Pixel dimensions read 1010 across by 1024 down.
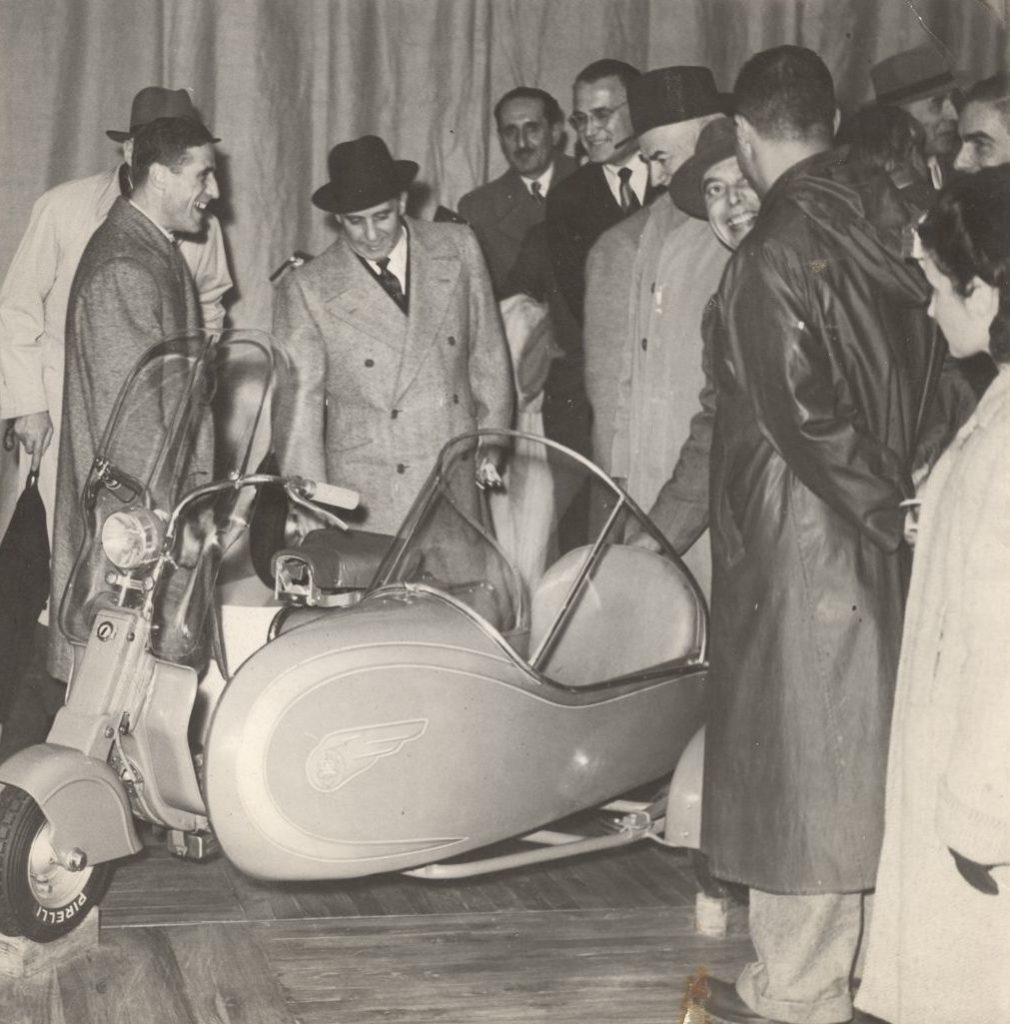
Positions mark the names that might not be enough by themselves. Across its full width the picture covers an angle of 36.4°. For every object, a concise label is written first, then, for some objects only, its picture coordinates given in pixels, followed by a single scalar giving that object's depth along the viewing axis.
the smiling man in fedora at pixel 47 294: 4.03
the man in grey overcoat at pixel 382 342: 3.82
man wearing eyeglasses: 4.18
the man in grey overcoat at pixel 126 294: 3.39
